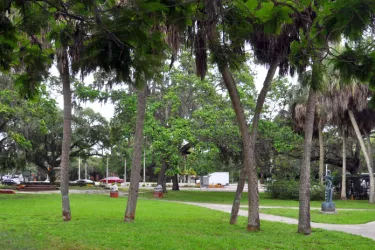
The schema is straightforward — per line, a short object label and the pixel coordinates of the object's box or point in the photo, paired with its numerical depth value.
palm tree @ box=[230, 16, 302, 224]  10.68
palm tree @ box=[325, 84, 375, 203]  27.19
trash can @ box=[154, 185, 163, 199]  29.50
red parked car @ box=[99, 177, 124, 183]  71.31
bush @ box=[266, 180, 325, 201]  28.86
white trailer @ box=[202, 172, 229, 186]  65.88
